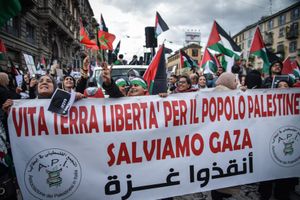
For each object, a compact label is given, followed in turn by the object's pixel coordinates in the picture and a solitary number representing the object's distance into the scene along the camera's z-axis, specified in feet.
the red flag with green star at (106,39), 16.81
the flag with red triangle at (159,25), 22.81
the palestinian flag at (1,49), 22.42
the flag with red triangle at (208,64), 25.40
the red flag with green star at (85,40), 18.48
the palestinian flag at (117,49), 27.04
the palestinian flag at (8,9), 7.35
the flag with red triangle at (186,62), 30.18
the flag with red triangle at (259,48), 17.28
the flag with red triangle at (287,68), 20.31
